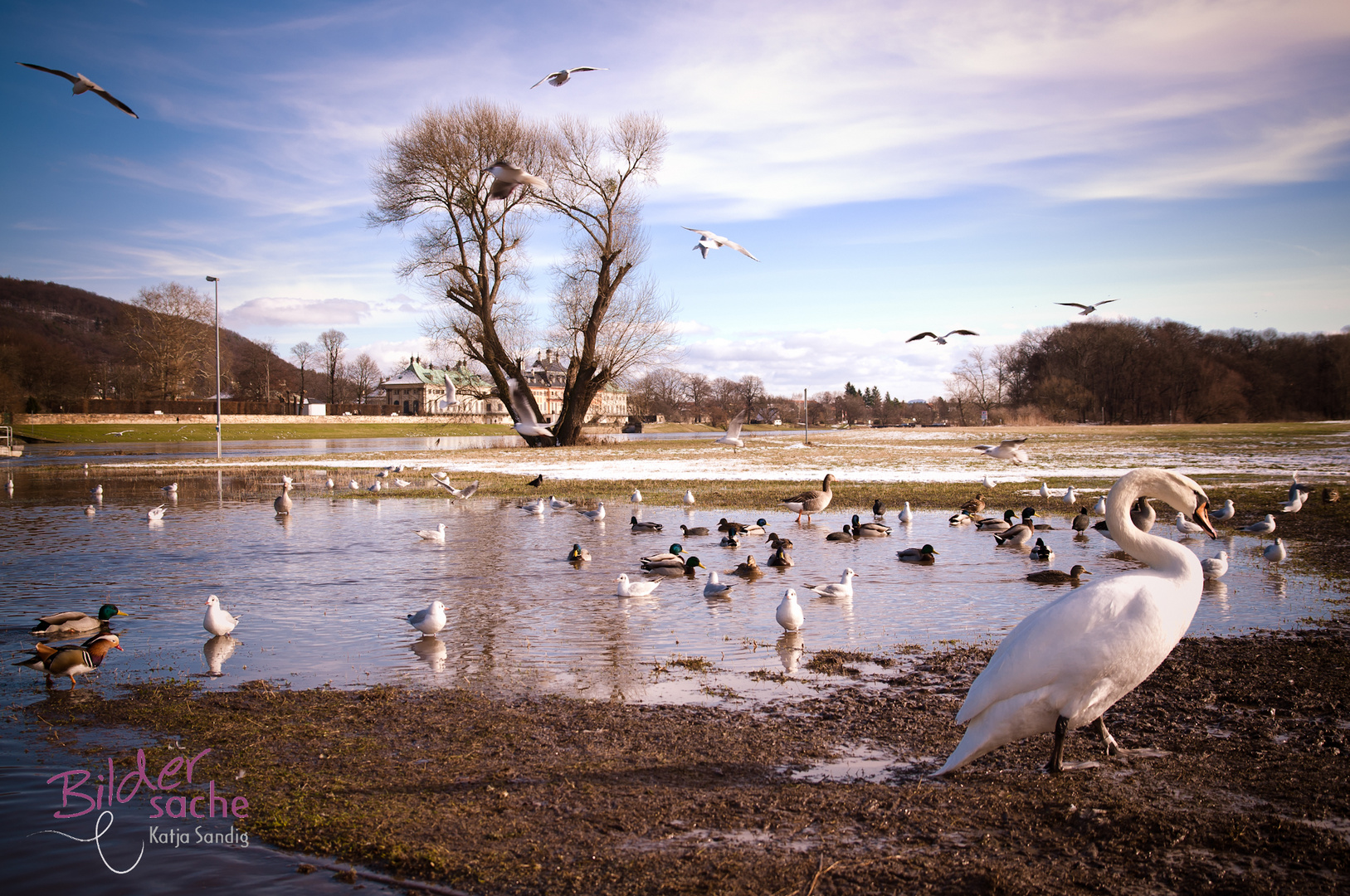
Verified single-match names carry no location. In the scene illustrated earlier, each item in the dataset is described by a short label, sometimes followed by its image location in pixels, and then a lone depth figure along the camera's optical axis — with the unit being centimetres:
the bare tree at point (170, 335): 8400
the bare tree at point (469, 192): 4284
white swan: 454
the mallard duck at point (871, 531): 1510
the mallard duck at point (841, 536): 1471
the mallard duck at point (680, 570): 1170
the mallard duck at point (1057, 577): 1044
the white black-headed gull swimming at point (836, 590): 988
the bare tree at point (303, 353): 14512
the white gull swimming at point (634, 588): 1007
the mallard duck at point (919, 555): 1223
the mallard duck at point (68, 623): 754
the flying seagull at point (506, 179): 1272
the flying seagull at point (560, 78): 1494
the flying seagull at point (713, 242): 1545
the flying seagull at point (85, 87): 1063
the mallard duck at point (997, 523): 1487
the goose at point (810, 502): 1734
